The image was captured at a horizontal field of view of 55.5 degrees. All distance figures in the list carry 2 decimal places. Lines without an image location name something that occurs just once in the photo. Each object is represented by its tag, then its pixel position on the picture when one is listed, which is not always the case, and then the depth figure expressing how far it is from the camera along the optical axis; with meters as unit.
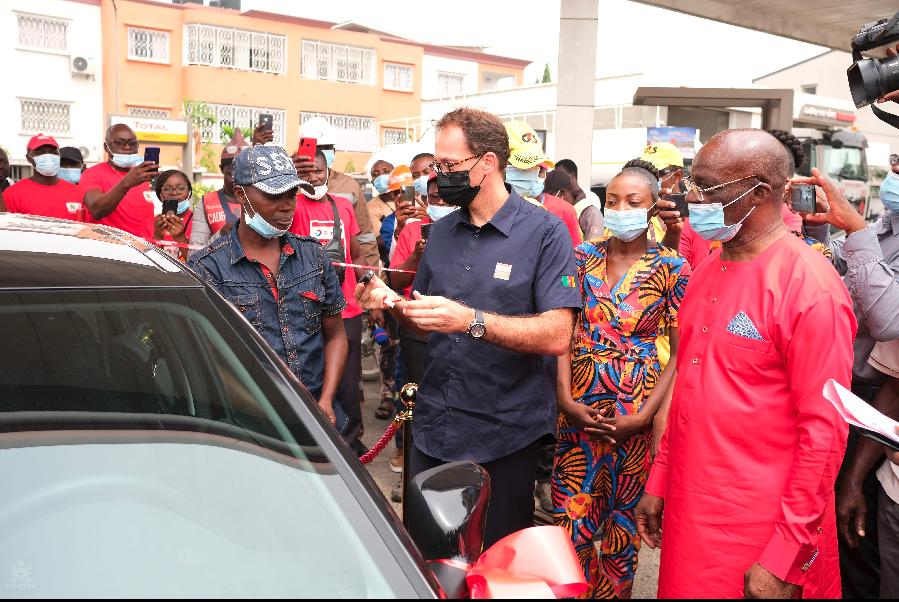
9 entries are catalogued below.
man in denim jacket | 3.34
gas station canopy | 11.16
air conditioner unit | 34.94
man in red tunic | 2.33
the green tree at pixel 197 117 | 35.69
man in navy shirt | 3.02
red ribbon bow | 1.64
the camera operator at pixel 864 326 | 2.90
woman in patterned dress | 3.52
